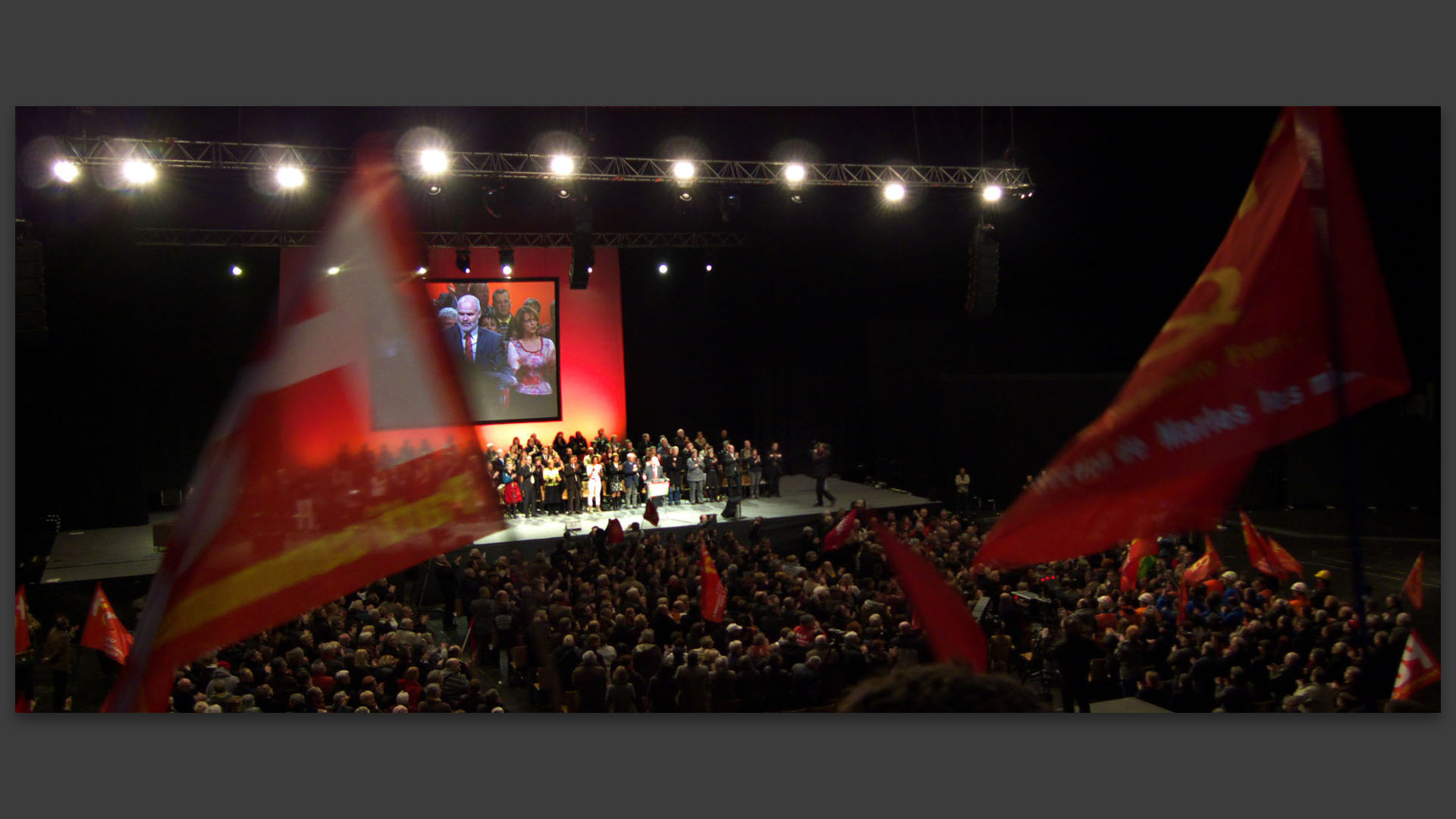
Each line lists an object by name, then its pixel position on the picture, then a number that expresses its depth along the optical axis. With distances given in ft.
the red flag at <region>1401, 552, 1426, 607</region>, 28.40
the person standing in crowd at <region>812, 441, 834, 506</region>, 59.00
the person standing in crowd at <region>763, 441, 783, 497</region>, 64.13
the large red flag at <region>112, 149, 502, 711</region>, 11.99
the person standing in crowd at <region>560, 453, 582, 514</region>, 60.08
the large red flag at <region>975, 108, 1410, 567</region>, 14.94
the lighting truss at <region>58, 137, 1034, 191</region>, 36.32
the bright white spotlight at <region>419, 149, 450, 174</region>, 38.73
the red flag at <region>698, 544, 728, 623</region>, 32.65
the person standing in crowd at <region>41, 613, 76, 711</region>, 31.99
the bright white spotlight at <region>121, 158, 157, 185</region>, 36.22
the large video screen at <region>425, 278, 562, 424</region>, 63.82
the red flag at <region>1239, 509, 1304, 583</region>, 34.38
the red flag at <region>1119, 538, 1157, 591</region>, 34.86
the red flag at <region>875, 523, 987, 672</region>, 18.72
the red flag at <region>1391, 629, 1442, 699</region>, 25.84
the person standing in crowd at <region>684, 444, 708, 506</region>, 61.57
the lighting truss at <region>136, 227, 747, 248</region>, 60.23
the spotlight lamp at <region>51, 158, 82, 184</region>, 35.27
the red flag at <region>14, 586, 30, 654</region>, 28.07
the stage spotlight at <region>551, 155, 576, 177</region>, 41.75
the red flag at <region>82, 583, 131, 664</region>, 28.09
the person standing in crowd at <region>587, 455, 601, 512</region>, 60.95
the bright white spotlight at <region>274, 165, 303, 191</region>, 39.47
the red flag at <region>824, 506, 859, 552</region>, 41.57
